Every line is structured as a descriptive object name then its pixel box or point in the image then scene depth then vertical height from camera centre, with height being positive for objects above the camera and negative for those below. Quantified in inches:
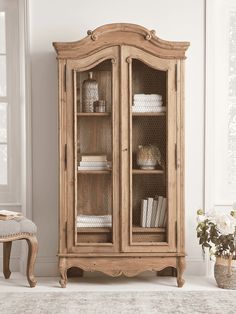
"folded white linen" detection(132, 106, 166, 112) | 172.4 +10.6
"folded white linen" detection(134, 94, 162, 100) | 172.2 +14.4
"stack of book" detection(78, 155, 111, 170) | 173.8 -5.1
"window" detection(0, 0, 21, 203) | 191.9 +13.3
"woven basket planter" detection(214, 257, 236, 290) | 171.0 -38.0
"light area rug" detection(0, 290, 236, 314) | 147.7 -42.0
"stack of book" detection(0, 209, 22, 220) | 170.1 -20.6
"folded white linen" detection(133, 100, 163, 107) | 172.6 +12.4
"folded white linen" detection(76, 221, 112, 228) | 173.0 -23.8
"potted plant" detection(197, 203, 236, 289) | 171.5 -28.5
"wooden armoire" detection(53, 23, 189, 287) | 169.9 -2.8
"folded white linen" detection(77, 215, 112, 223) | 173.2 -21.8
